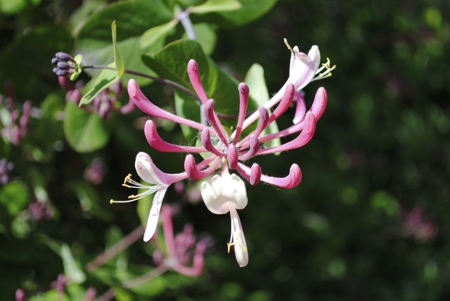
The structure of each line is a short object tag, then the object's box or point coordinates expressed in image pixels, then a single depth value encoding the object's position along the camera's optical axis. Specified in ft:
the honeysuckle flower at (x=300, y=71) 1.15
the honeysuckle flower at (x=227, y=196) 1.07
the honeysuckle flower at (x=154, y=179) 1.08
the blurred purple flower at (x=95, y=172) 1.56
